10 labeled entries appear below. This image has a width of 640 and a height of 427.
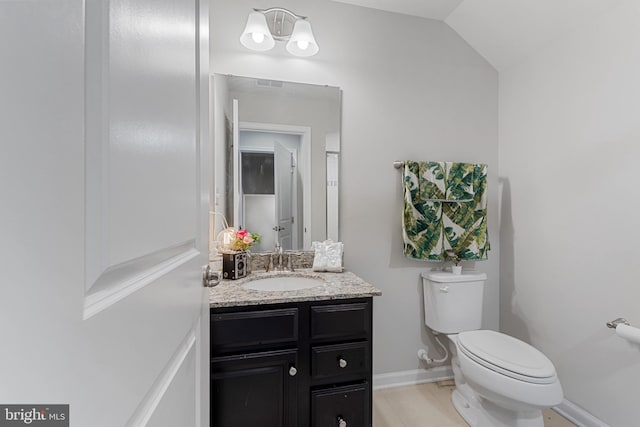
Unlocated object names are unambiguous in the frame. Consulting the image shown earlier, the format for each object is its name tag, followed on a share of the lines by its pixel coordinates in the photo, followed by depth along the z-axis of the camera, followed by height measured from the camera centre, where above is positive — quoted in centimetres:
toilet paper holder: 135 -50
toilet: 129 -72
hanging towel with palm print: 191 +3
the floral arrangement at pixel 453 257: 190 -28
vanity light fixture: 166 +106
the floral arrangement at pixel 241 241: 158 -15
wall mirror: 173 +34
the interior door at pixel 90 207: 24 +1
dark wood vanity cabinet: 119 -64
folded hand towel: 171 -25
